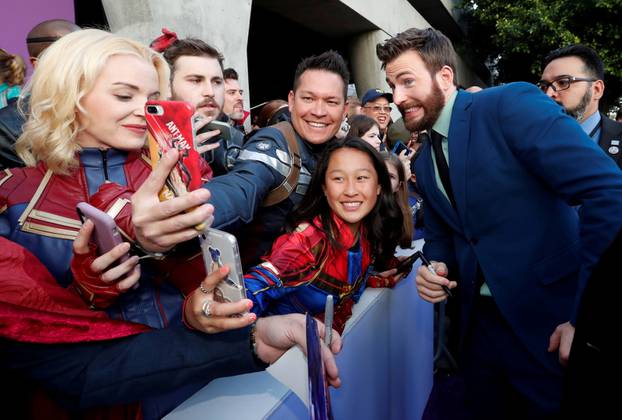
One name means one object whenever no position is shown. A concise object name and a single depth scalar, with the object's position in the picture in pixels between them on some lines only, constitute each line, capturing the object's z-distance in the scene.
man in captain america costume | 0.84
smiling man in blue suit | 1.37
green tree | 12.63
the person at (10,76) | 2.52
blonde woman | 0.92
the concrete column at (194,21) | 4.05
